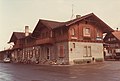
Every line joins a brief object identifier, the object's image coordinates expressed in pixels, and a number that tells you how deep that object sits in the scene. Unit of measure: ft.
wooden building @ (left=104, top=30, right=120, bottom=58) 214.26
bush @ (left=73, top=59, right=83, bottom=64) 128.03
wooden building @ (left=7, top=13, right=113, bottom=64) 128.98
